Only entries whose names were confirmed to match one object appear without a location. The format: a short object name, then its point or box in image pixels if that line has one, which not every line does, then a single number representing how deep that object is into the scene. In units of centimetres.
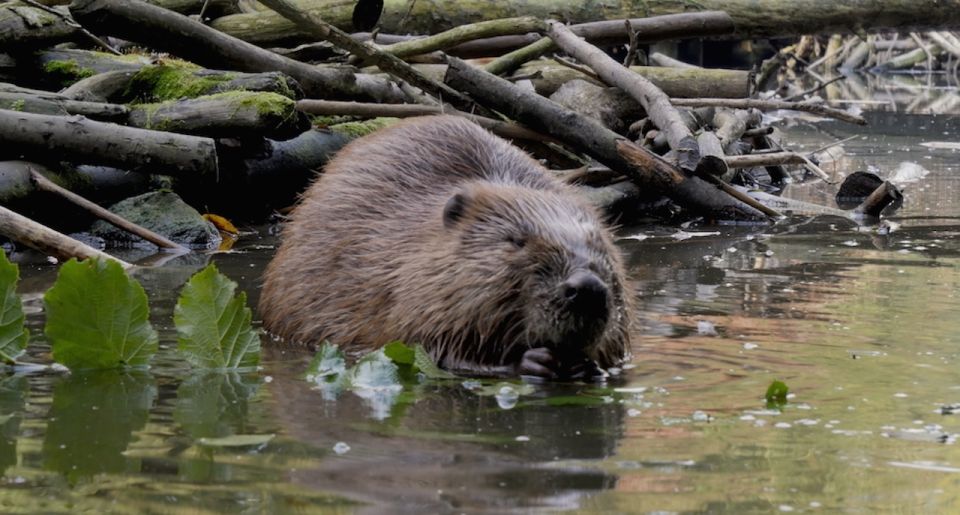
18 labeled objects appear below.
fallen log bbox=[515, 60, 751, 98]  1880
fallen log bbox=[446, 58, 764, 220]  1502
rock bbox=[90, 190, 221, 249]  1362
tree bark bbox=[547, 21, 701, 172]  1511
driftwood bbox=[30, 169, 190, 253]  1266
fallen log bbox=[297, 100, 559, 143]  1512
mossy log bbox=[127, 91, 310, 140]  1375
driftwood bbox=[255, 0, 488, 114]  1420
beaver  818
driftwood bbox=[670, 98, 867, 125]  1650
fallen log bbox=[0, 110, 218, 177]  1280
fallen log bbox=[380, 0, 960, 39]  2177
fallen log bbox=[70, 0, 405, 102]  1442
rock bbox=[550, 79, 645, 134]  1767
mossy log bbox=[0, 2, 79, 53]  1489
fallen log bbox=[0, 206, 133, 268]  998
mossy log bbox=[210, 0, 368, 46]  1800
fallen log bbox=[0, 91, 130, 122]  1332
